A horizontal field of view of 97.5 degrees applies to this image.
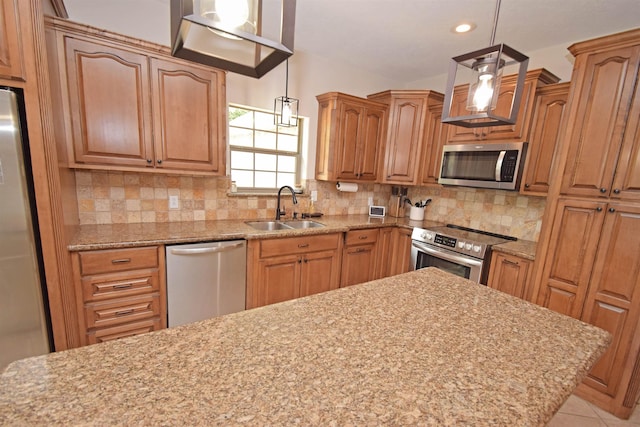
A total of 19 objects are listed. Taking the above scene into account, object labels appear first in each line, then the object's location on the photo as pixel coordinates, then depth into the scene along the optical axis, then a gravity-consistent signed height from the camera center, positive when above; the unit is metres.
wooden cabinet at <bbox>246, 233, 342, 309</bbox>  2.30 -0.81
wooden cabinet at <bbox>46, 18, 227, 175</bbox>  1.74 +0.42
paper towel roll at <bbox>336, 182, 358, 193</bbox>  3.19 -0.10
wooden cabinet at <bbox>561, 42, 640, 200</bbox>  1.63 +0.41
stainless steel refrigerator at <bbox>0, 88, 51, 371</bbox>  1.33 -0.45
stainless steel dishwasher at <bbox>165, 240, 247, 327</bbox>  1.97 -0.81
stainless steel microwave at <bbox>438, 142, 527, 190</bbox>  2.34 +0.19
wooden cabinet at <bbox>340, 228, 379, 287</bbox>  2.85 -0.81
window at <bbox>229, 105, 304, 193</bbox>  2.78 +0.23
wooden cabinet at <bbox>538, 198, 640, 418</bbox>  1.67 -0.56
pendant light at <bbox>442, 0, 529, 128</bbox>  0.96 +0.39
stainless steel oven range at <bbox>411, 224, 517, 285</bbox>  2.37 -0.59
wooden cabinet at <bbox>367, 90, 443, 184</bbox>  2.97 +0.55
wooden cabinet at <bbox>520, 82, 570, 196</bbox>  2.17 +0.42
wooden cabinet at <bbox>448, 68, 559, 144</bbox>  2.24 +0.68
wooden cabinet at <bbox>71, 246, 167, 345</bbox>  1.73 -0.83
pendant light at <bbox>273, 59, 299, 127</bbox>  2.43 +0.55
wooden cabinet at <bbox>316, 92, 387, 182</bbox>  2.92 +0.44
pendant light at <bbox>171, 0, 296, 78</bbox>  0.64 +0.34
